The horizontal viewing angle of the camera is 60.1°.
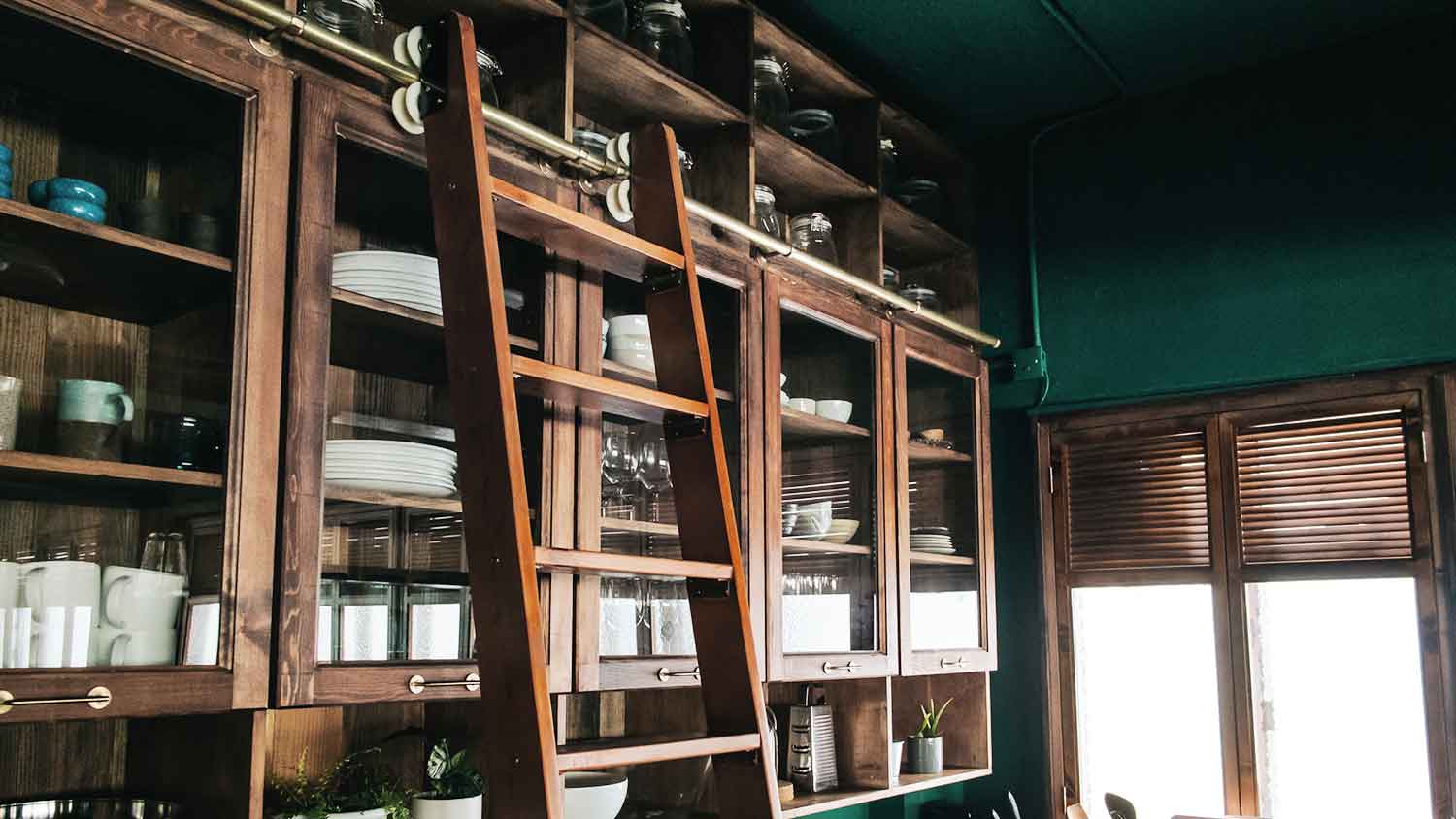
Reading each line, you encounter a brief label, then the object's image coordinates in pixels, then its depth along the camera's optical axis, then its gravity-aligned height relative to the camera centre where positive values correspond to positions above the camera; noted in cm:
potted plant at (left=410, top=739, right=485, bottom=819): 190 -29
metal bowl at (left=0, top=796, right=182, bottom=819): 159 -26
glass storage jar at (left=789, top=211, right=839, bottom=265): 295 +84
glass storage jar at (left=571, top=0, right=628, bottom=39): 233 +109
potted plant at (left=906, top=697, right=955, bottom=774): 326 -41
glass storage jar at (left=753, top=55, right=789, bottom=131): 287 +114
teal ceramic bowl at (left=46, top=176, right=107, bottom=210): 147 +48
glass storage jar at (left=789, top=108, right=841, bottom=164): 302 +112
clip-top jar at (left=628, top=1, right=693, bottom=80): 255 +114
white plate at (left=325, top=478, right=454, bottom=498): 174 +16
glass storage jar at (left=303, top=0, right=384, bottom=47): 183 +85
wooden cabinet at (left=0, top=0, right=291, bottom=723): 142 +29
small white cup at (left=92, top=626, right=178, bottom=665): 145 -5
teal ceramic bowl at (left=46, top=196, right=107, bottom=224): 147 +46
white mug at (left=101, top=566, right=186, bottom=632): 147 +0
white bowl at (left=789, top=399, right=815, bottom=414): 269 +41
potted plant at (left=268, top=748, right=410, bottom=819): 180 -29
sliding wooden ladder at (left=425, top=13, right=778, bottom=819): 149 +21
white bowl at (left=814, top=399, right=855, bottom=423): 279 +42
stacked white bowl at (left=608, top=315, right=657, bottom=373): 215 +44
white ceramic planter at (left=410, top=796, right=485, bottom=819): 190 -31
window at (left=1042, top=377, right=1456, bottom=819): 298 -3
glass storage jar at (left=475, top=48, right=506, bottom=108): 209 +89
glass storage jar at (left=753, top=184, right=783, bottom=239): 277 +84
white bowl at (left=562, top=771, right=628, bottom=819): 217 -34
